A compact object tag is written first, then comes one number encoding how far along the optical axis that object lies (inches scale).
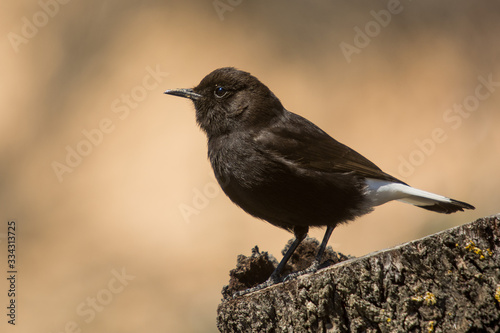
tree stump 215.9
